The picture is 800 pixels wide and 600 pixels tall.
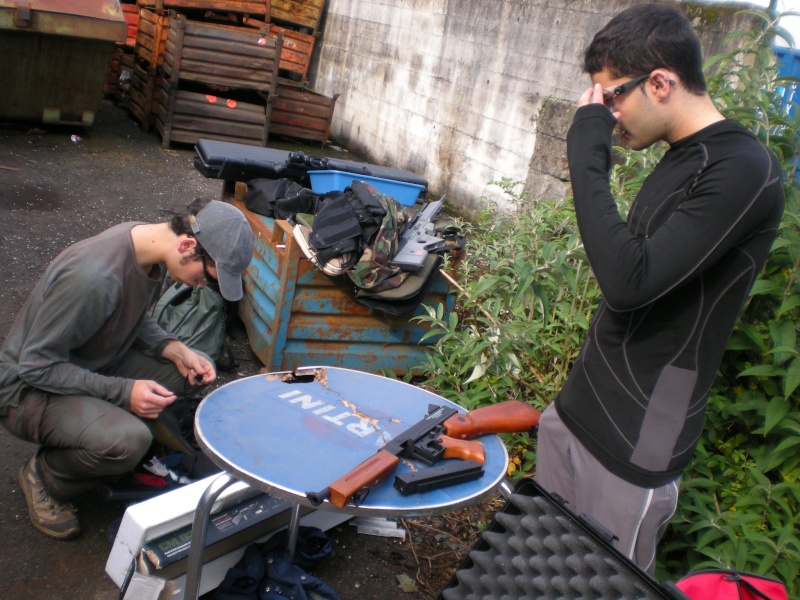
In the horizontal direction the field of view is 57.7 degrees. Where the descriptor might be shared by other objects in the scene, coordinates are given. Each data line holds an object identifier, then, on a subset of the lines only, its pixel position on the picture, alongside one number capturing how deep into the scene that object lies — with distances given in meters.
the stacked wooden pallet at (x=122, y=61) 10.29
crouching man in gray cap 2.46
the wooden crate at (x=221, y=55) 8.05
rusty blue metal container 3.77
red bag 1.61
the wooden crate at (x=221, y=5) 8.70
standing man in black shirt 1.47
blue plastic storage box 4.34
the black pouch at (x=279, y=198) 4.05
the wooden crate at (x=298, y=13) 9.93
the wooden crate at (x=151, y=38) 8.62
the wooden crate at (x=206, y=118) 8.31
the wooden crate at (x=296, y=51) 10.26
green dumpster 6.89
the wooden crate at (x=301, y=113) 9.24
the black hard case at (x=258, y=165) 4.39
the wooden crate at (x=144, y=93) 8.80
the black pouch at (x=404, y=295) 3.78
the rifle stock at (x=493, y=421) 2.17
